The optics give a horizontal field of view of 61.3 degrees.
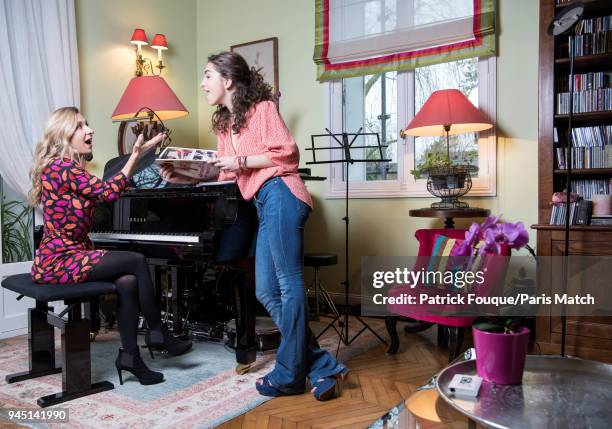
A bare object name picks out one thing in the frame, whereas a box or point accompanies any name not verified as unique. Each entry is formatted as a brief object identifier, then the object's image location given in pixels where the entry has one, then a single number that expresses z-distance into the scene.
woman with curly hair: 2.10
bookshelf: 2.72
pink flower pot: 1.19
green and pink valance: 3.37
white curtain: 3.18
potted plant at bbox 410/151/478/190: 3.09
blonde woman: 2.21
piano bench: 2.11
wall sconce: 4.01
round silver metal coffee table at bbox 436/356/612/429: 1.05
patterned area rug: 1.97
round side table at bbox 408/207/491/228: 3.01
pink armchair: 2.42
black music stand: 2.90
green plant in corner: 3.35
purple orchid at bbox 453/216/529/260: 1.12
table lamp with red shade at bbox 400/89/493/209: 3.06
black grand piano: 2.40
